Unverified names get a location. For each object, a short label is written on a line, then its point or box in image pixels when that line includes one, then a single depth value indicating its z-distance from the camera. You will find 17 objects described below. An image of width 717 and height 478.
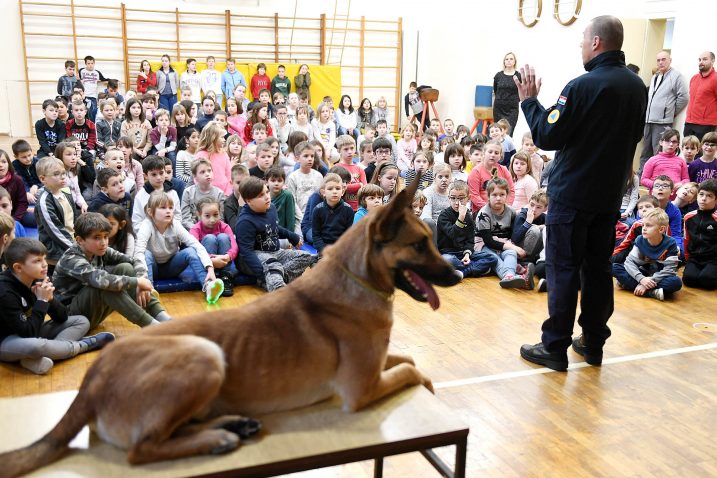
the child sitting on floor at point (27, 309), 3.98
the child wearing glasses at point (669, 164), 8.39
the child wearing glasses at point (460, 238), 6.43
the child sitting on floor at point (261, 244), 5.86
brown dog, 1.80
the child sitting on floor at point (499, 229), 6.36
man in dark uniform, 3.78
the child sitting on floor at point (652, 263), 5.84
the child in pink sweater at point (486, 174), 7.65
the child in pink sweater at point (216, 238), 5.86
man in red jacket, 10.21
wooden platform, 1.79
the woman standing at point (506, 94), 13.78
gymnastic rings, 13.31
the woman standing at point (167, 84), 15.46
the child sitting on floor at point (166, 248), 5.59
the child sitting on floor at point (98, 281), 4.42
